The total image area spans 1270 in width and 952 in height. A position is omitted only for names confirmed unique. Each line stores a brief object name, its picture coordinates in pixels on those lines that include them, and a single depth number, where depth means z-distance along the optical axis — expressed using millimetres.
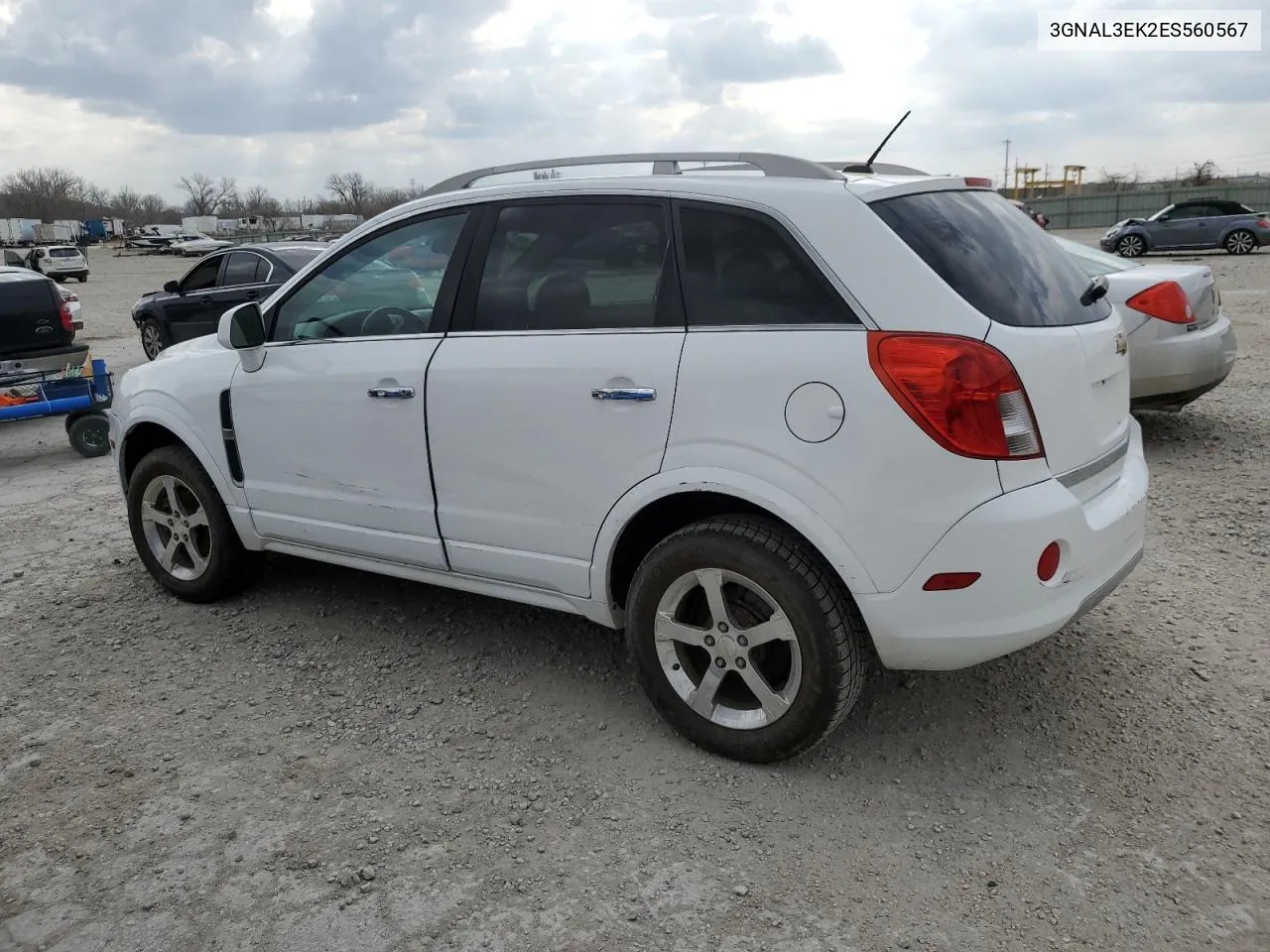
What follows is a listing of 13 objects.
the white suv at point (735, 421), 2781
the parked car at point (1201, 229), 24609
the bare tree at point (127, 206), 126625
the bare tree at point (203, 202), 123750
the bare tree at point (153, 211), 126062
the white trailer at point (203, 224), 94494
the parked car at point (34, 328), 8242
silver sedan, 6461
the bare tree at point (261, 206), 121062
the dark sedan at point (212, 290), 12344
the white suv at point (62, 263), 38156
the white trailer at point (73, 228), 85250
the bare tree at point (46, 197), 113062
